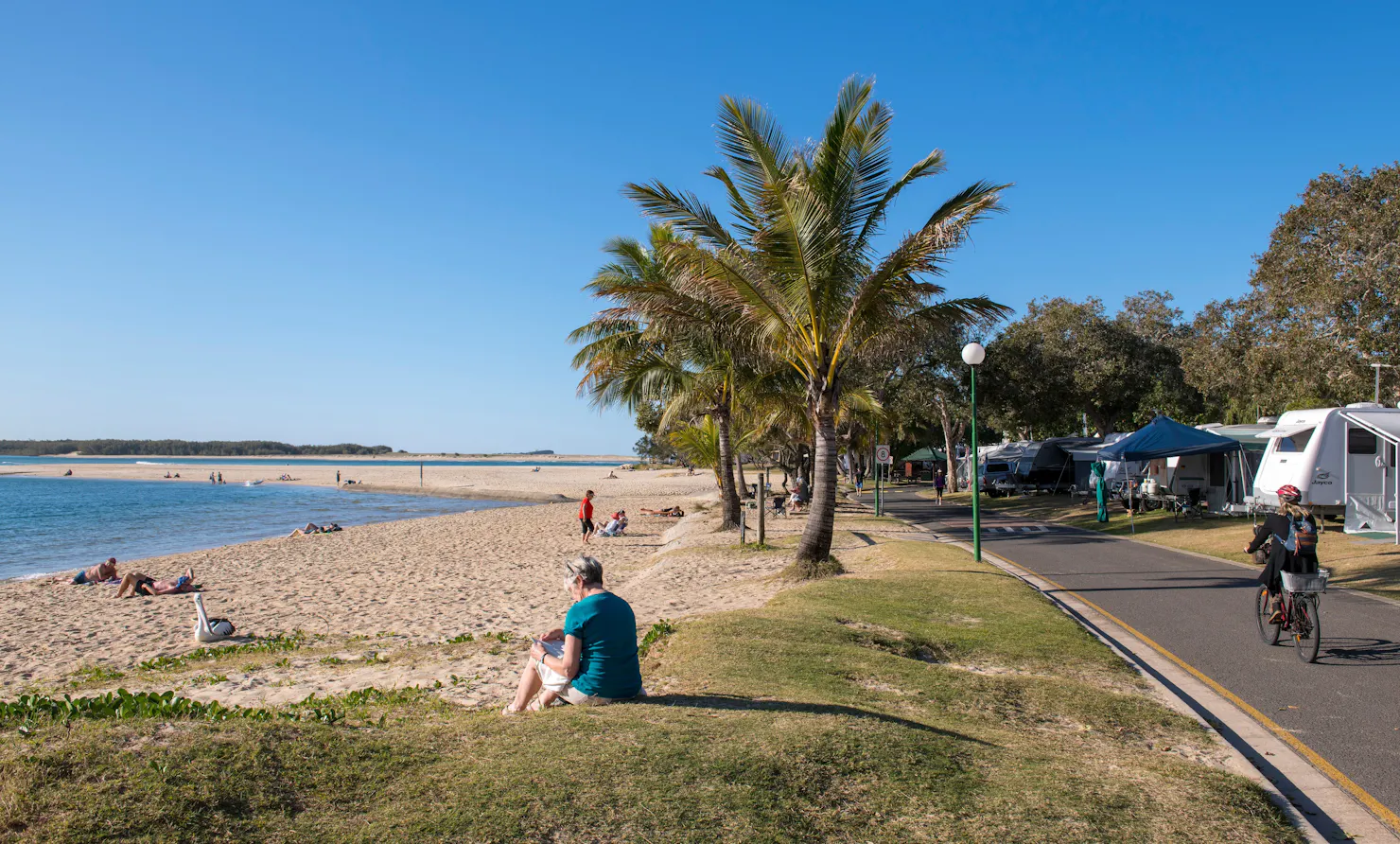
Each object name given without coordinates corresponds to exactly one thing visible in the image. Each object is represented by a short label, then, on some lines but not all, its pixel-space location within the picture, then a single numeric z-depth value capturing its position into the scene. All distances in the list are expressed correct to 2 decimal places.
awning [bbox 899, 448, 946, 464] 59.06
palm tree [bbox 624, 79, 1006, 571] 11.85
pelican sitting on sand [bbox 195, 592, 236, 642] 11.47
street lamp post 13.83
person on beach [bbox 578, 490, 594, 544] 23.88
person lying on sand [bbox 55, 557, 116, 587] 18.50
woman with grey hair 5.29
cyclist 7.89
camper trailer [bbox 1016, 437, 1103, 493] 37.14
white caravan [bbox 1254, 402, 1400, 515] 17.41
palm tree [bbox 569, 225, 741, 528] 19.61
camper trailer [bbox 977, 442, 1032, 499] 38.44
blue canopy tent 22.47
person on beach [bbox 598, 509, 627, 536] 25.77
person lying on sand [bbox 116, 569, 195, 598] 16.33
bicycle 7.75
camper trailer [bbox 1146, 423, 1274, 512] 23.16
